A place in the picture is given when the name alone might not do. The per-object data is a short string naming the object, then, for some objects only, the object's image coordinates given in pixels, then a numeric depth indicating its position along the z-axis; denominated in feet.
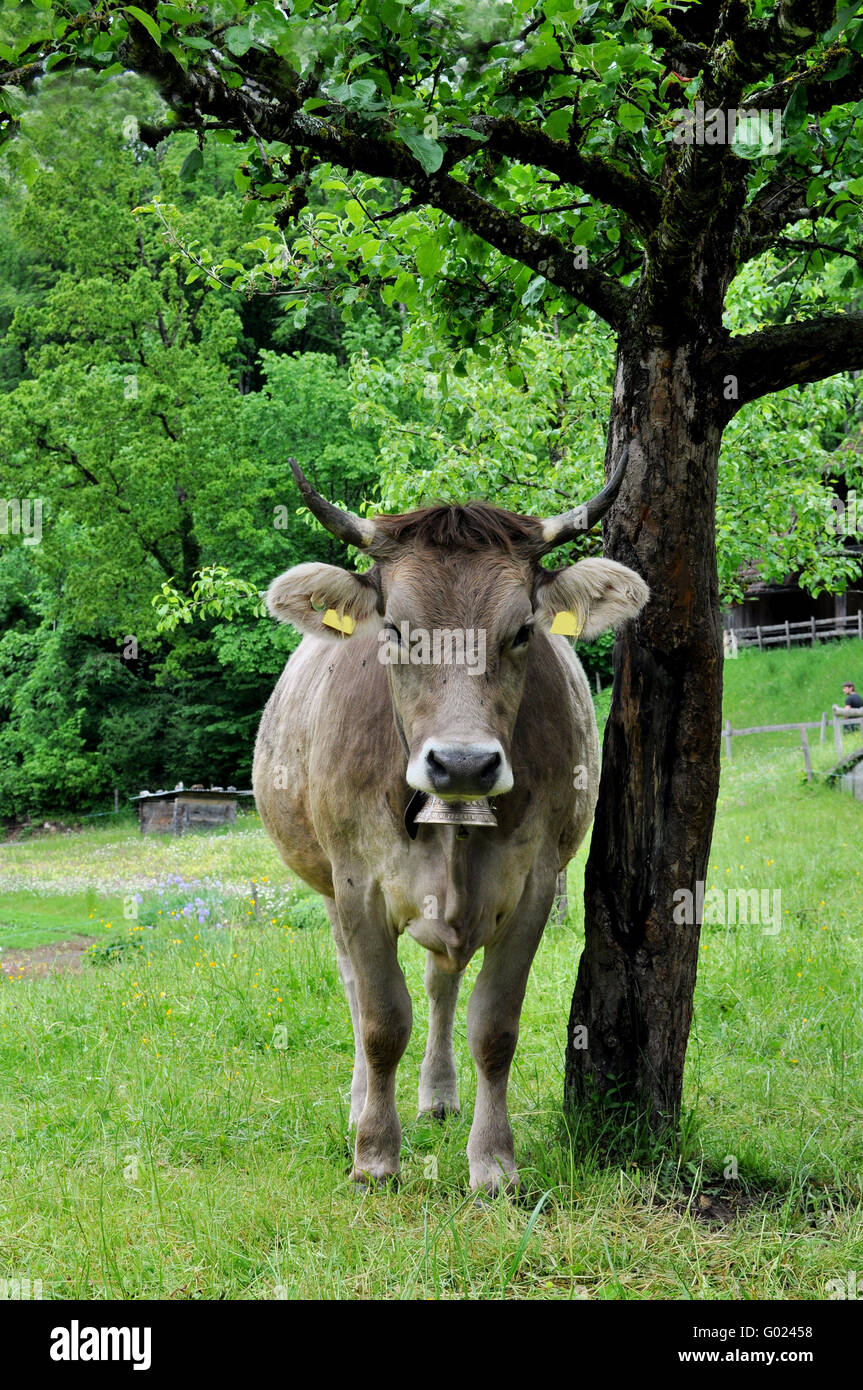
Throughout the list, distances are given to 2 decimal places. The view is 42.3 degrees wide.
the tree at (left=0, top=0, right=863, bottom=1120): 12.18
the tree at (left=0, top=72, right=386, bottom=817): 101.96
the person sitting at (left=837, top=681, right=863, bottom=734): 74.73
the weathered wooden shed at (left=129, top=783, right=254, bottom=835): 89.04
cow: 13.75
